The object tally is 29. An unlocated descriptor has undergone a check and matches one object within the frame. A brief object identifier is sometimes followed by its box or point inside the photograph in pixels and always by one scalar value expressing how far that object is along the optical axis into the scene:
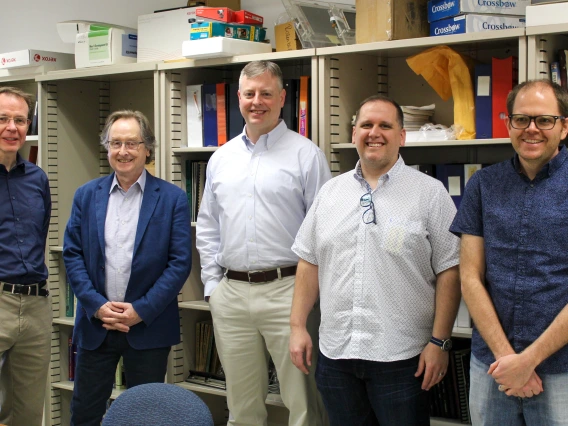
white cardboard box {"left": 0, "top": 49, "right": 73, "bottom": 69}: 4.08
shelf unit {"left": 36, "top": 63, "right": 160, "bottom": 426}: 4.11
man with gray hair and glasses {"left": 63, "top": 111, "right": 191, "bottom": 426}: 3.05
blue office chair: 2.03
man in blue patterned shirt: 2.15
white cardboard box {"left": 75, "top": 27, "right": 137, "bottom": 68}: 3.86
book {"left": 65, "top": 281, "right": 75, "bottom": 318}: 4.18
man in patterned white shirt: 2.50
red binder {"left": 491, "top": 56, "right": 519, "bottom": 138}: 2.85
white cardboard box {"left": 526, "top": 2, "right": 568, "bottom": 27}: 2.59
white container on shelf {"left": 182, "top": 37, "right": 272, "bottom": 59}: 3.31
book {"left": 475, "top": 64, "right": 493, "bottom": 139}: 2.90
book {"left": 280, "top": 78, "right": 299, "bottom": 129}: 3.31
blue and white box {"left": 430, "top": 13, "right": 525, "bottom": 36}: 2.84
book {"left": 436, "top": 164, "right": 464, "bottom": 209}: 3.00
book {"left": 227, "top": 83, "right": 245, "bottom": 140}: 3.46
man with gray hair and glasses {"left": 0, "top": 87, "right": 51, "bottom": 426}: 3.16
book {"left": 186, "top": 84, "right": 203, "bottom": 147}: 3.63
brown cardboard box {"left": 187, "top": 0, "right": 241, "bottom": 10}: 3.66
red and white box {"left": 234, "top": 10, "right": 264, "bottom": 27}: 3.48
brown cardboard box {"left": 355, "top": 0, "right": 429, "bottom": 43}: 2.96
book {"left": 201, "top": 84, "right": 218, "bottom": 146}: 3.57
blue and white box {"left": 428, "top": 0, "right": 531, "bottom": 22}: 2.84
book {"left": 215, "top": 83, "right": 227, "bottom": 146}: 3.53
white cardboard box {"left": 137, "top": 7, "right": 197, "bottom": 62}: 3.63
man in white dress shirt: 3.01
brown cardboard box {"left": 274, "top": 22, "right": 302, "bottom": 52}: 3.36
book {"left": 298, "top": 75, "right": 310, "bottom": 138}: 3.27
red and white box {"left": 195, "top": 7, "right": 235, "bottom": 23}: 3.39
